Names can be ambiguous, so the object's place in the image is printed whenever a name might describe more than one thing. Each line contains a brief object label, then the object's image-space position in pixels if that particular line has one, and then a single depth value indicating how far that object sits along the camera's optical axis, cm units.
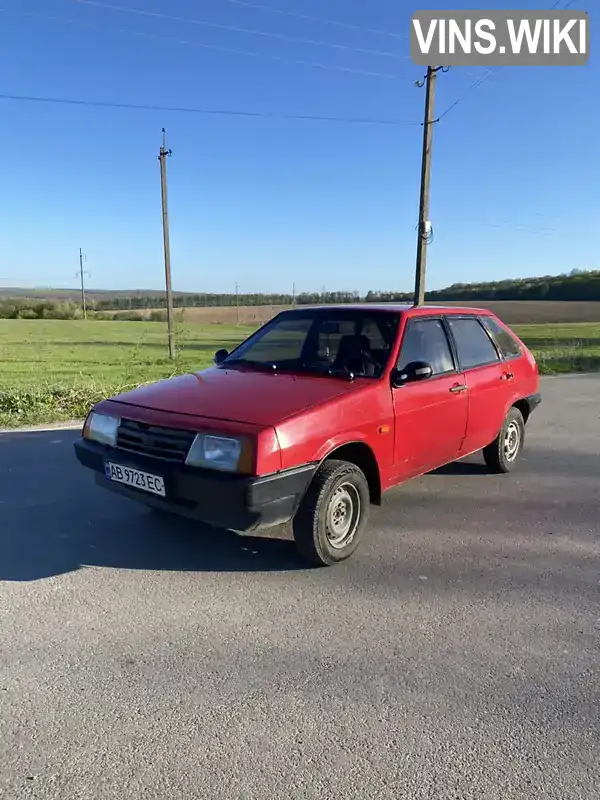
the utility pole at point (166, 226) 1911
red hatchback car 349
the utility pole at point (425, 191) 1427
